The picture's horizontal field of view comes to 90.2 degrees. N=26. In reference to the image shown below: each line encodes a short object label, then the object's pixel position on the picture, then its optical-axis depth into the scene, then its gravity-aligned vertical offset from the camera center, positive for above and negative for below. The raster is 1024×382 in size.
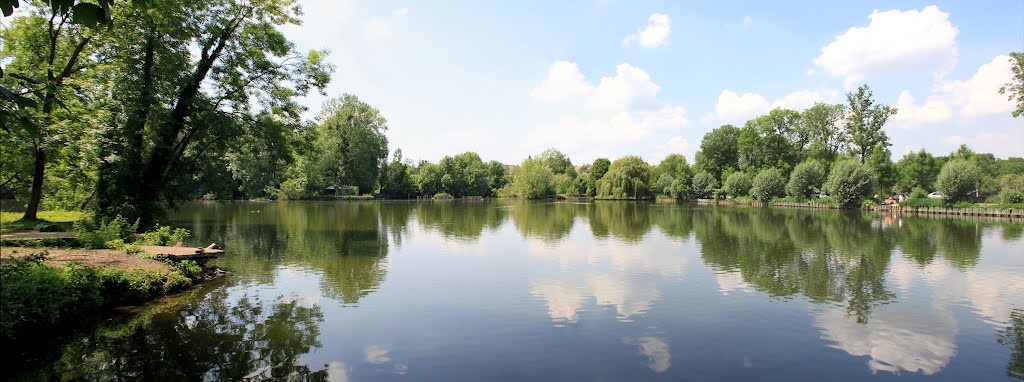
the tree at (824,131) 71.38 +8.72
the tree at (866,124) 63.22 +8.47
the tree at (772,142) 75.06 +7.61
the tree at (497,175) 118.31 +4.75
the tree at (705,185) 82.56 +1.39
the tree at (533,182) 102.31 +2.59
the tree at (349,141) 72.88 +7.86
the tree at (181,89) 17.42 +4.29
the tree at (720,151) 87.12 +7.22
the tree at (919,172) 73.69 +2.86
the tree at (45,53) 16.86 +5.21
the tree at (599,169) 106.75 +5.31
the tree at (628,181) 87.00 +2.30
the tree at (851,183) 54.56 +1.04
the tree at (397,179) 87.75 +2.83
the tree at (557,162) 130.57 +8.38
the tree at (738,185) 73.88 +1.17
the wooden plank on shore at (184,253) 14.28 -1.62
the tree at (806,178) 62.38 +1.79
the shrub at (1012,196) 45.06 -0.44
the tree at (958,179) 47.19 +1.15
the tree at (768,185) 67.25 +1.04
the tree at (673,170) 88.49 +4.40
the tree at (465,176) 100.69 +3.82
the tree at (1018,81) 39.03 +8.50
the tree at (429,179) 95.25 +3.04
